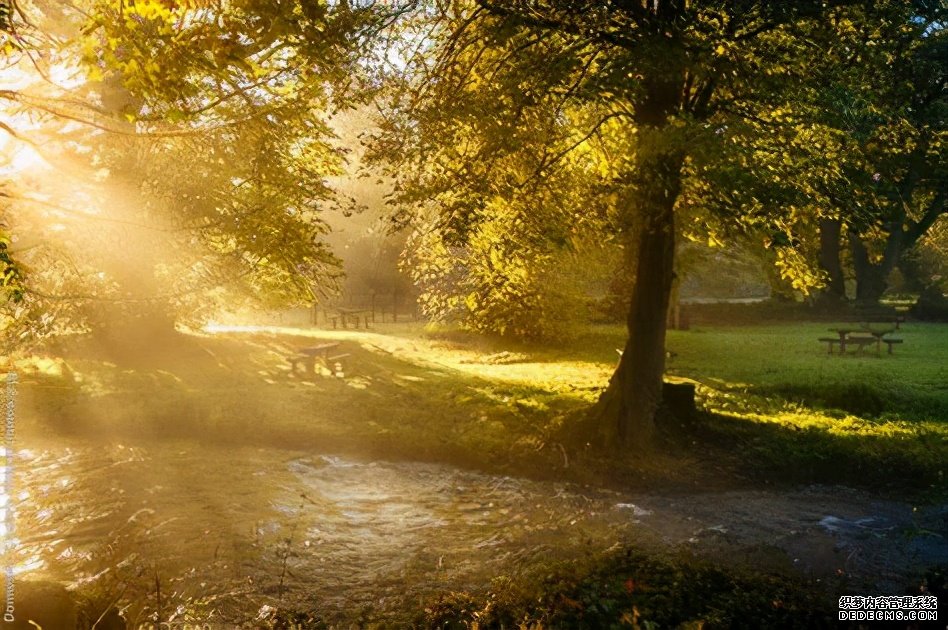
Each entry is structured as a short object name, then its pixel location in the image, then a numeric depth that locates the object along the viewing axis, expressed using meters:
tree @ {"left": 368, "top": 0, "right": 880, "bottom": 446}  10.64
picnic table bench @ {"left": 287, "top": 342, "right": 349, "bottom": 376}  20.80
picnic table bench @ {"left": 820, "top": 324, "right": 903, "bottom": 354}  24.70
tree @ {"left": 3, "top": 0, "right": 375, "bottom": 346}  10.45
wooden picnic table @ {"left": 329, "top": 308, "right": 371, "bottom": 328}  41.06
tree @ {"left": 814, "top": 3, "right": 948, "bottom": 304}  11.12
